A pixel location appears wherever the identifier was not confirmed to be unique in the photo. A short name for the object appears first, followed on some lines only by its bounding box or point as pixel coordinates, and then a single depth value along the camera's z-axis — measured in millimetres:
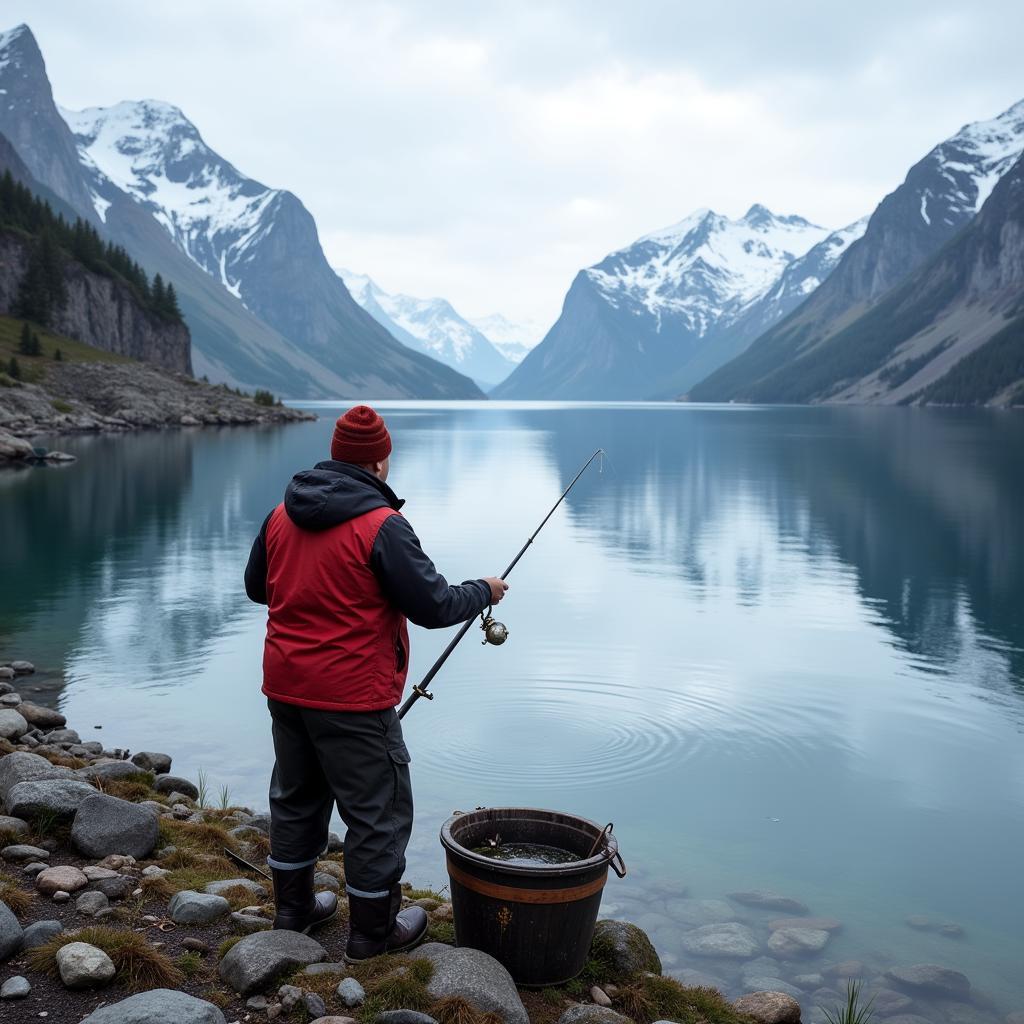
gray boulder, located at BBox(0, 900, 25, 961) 5844
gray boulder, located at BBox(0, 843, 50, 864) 7383
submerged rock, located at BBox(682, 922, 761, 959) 8352
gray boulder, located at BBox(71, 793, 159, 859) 7766
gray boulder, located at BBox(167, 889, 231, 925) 6680
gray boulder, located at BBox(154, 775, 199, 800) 10727
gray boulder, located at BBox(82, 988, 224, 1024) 4887
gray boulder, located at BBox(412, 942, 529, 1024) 5664
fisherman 5895
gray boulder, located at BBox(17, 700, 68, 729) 12783
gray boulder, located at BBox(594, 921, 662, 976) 6883
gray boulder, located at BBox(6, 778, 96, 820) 8031
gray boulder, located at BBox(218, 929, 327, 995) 5793
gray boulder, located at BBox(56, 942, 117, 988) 5594
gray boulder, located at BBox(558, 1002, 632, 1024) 5879
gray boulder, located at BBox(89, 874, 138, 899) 7023
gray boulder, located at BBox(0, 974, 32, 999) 5449
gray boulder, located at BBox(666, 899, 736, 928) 8906
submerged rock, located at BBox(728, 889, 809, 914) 9258
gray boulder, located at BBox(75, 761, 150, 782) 10266
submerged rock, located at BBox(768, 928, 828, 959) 8469
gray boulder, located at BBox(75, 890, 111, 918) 6648
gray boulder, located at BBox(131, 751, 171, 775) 11539
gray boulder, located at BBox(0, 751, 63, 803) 8789
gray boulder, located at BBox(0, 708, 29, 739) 11711
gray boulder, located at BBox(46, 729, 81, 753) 12188
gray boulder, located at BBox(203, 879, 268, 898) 7328
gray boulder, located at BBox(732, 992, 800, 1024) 7176
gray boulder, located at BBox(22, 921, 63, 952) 6012
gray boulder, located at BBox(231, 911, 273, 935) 6641
